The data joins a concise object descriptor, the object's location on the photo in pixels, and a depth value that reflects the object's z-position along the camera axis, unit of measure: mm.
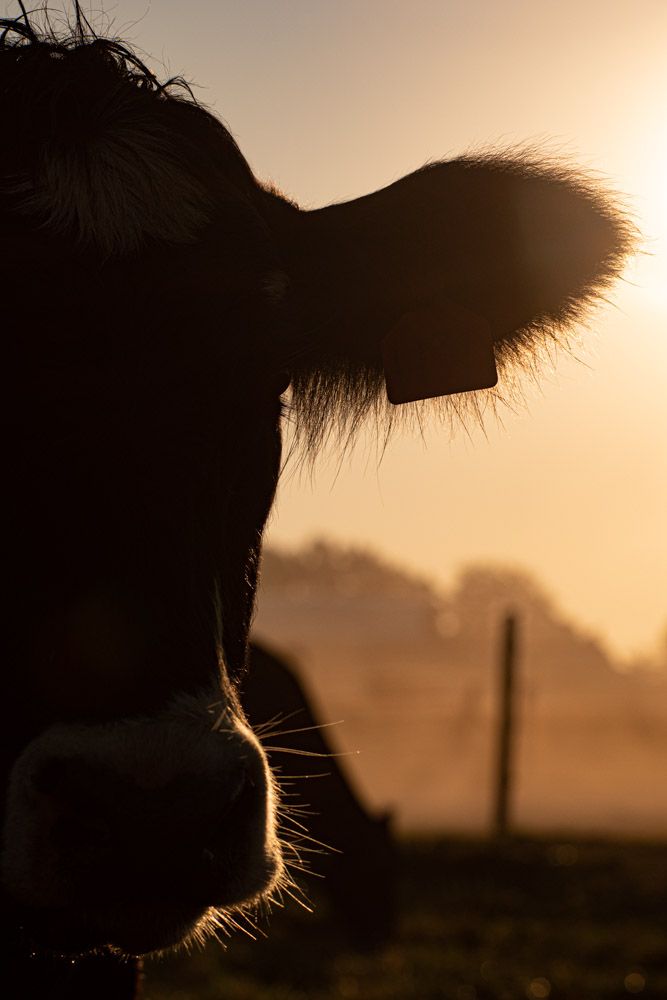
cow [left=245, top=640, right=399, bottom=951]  9328
